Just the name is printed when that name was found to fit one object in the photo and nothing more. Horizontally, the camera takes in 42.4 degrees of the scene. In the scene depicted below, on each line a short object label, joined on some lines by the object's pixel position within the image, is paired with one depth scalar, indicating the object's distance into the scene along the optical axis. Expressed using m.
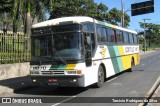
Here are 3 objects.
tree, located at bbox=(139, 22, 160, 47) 77.26
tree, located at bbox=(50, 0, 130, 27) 32.11
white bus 7.61
